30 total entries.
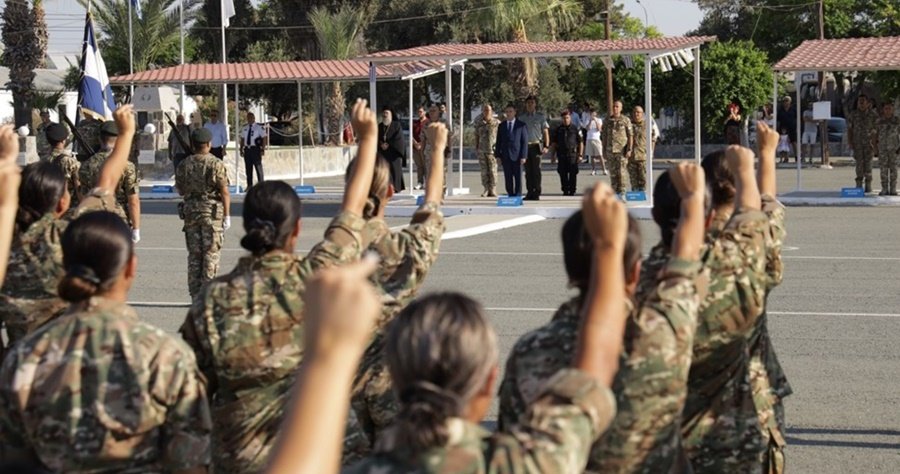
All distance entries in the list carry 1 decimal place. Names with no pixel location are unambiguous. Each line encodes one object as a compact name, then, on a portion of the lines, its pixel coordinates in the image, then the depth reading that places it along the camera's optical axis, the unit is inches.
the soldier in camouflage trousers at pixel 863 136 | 1025.5
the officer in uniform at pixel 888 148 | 997.8
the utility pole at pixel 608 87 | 1565.6
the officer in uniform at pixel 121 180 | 468.1
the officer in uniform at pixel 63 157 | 462.0
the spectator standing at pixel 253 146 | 1184.8
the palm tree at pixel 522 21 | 1833.2
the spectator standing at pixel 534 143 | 1029.8
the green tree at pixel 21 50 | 1438.2
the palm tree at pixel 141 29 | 2033.7
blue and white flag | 876.0
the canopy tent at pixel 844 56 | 986.7
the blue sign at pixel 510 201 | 980.6
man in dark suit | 1010.1
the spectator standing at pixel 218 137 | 1108.5
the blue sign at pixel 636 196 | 968.3
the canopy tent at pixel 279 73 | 1106.1
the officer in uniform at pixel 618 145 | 995.9
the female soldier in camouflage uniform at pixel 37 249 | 233.5
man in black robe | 1004.6
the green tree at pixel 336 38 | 1872.5
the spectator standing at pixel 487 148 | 1056.2
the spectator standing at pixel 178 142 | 1190.3
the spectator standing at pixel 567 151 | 1061.8
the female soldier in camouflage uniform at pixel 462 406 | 114.7
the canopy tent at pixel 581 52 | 922.7
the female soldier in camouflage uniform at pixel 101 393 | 156.0
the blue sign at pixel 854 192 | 1018.7
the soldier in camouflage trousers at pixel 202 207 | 488.4
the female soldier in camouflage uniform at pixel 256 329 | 186.2
